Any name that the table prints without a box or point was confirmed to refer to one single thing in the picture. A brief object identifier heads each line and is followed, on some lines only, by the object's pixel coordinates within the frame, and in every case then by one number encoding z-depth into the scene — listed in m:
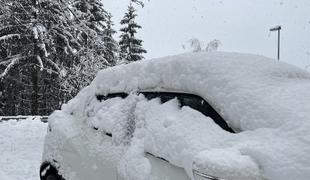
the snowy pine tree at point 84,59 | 14.92
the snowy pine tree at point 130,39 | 24.81
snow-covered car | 1.42
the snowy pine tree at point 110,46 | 21.50
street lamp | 12.74
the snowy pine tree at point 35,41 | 12.98
